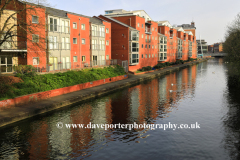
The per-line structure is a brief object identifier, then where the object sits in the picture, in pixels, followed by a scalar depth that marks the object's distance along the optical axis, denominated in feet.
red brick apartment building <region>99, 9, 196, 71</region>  185.78
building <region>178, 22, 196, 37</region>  562.79
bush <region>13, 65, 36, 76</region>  91.12
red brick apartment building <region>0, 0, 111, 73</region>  99.40
